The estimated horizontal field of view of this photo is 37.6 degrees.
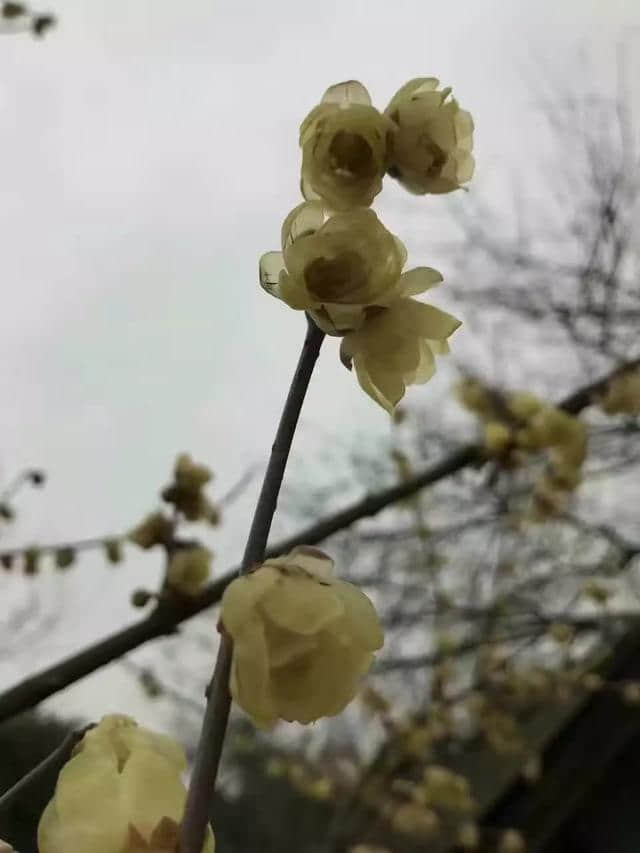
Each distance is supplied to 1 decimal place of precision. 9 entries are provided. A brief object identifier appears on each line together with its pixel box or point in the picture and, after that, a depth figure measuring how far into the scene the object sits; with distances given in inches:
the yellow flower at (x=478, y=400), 33.7
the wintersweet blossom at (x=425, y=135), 8.9
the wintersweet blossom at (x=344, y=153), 8.4
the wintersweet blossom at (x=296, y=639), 6.7
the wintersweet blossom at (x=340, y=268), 8.2
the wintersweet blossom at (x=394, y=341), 8.9
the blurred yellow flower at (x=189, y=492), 22.3
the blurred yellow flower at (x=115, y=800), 7.8
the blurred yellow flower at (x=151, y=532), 21.7
